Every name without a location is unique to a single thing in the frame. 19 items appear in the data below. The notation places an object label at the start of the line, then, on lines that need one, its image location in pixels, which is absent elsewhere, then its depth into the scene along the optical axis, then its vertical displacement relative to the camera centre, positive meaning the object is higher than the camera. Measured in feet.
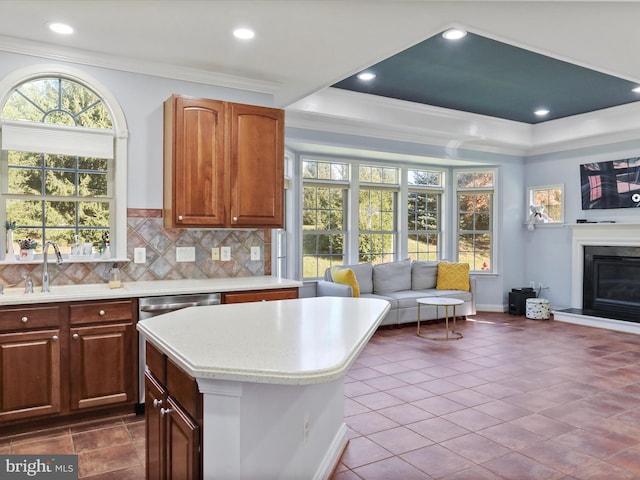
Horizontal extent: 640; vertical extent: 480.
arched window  11.60 +1.89
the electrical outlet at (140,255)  12.69 -0.47
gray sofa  20.88 -2.32
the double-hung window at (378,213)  23.62 +1.31
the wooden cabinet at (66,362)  9.82 -2.73
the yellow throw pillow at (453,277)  23.47 -1.94
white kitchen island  4.88 -1.37
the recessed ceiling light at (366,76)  16.44 +5.81
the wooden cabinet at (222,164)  12.35 +2.02
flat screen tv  21.20 +2.58
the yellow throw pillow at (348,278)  20.04 -1.74
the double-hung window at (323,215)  21.70 +1.12
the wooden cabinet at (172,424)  5.17 -2.31
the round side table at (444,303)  18.89 -2.64
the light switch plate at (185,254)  13.33 -0.47
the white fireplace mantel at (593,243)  21.01 -0.21
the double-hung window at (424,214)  25.26 +1.33
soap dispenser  11.53 -1.02
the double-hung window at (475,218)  25.73 +1.14
